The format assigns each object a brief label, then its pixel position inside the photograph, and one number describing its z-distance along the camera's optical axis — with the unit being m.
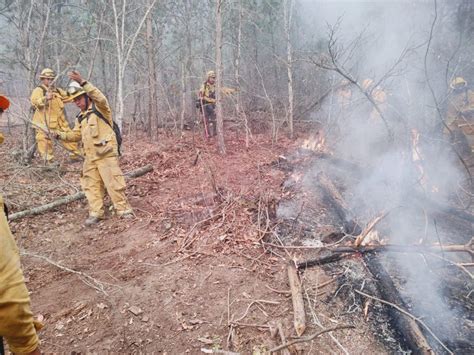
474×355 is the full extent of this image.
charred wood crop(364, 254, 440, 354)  2.79
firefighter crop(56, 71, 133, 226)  4.96
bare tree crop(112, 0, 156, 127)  7.46
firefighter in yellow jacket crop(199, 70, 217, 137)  10.38
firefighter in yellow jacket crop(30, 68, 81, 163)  6.85
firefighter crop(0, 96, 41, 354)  1.77
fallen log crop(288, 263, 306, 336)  3.01
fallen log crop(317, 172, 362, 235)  4.70
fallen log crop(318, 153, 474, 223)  4.95
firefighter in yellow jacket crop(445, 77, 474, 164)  7.34
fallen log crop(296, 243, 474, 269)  3.58
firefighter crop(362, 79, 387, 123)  8.35
